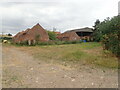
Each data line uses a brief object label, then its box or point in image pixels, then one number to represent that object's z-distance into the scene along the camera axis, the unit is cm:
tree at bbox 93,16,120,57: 521
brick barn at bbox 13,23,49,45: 2271
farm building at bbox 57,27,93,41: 2832
